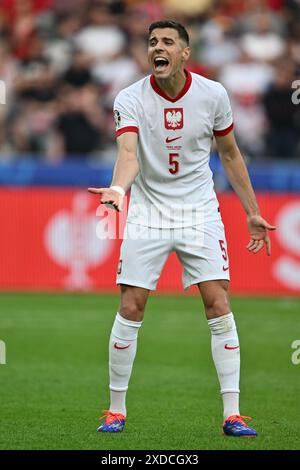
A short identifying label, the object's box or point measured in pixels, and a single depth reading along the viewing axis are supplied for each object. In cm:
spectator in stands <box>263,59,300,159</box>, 1839
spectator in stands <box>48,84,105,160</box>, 1908
